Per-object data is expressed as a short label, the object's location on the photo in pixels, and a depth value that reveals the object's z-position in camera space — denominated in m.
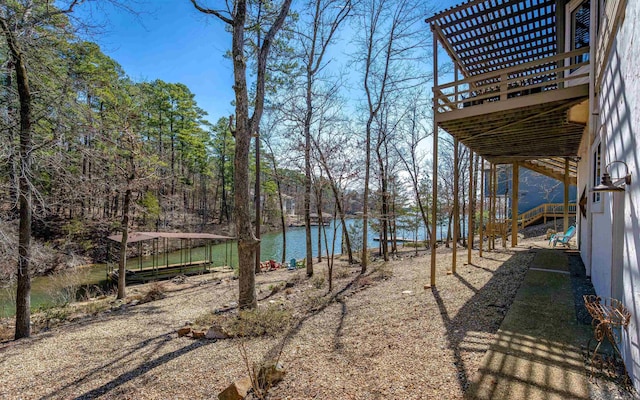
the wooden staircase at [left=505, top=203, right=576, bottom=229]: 15.98
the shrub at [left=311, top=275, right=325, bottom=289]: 8.26
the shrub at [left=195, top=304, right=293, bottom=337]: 4.48
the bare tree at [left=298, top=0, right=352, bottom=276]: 10.20
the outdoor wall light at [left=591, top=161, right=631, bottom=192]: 2.45
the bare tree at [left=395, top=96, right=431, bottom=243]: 16.95
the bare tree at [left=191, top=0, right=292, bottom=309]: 5.64
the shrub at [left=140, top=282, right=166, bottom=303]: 9.11
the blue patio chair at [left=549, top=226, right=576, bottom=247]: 9.36
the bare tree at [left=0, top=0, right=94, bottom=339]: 5.32
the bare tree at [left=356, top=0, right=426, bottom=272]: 10.54
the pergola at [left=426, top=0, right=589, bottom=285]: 4.79
